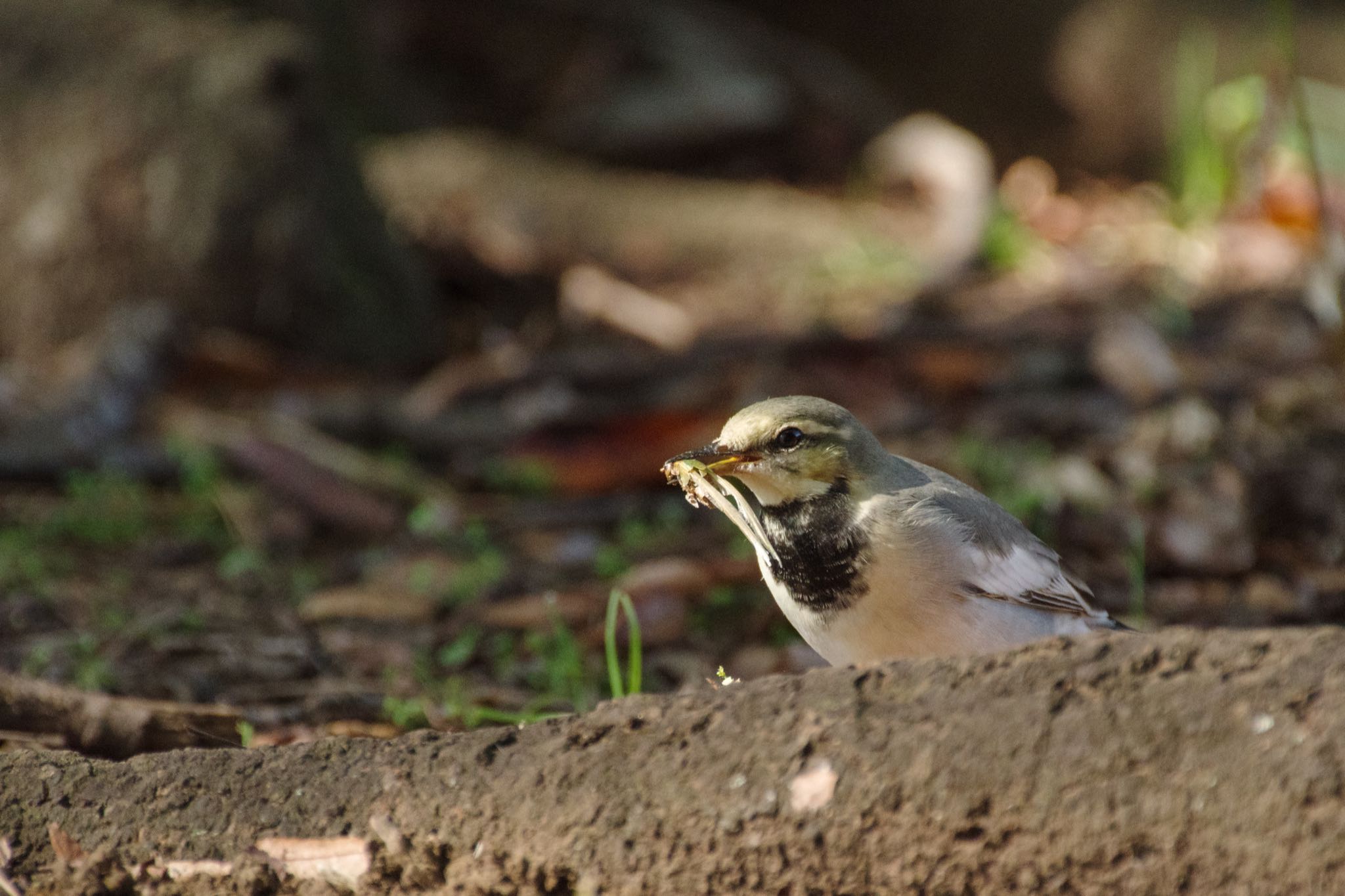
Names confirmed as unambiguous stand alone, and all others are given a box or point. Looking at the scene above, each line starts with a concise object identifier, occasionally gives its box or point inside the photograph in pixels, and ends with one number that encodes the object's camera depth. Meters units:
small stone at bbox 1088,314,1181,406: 11.82
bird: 5.54
